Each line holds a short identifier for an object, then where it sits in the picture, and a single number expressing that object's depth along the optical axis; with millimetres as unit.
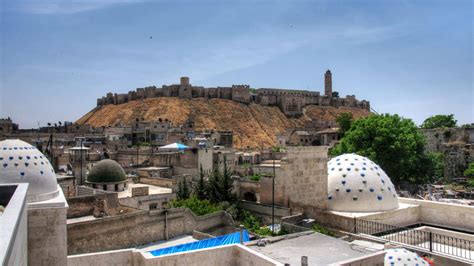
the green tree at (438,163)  31547
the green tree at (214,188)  20203
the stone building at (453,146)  36062
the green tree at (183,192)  20812
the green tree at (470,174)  29947
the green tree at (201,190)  20781
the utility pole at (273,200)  15596
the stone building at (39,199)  7457
